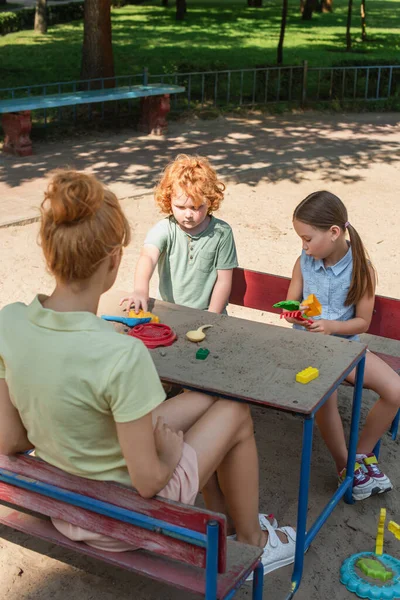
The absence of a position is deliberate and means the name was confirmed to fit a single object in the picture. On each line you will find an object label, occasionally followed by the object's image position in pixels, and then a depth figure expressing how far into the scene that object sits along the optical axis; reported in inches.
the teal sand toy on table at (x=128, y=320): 120.9
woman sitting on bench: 78.0
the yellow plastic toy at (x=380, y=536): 116.0
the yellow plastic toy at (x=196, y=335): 116.0
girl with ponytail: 128.1
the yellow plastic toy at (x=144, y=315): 122.8
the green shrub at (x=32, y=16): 881.5
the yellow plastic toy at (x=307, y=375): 103.5
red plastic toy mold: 114.7
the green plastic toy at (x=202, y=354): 110.7
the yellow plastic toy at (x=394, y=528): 119.9
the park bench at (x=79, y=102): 352.8
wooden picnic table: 101.1
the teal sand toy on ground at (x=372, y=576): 109.5
